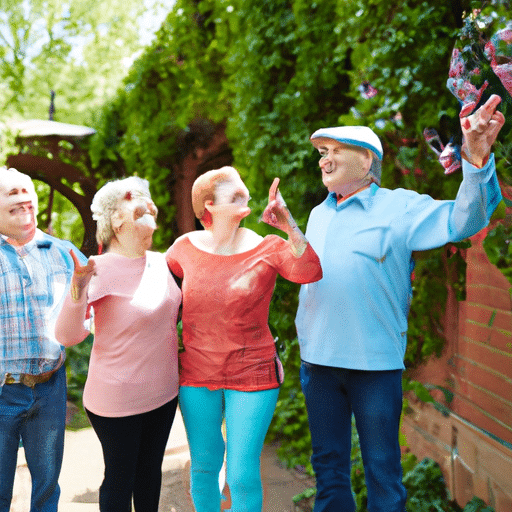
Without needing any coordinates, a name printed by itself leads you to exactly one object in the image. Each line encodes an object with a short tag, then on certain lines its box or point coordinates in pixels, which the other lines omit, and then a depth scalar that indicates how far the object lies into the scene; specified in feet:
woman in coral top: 6.79
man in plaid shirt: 7.18
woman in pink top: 6.64
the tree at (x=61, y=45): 45.88
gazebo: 27.12
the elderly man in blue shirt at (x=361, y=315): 6.61
